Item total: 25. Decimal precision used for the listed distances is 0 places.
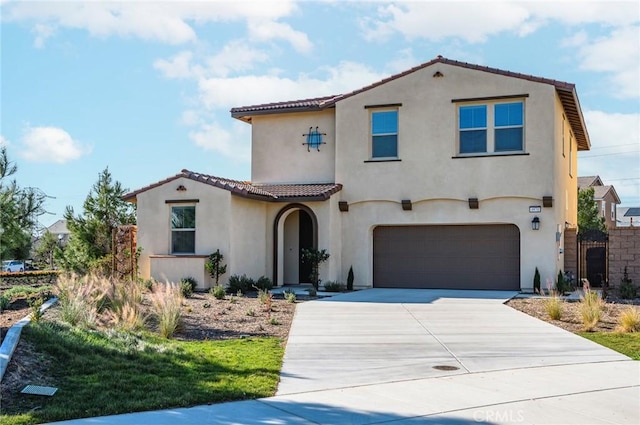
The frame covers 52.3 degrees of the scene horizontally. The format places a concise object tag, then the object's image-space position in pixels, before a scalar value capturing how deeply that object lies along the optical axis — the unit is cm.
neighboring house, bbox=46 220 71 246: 8731
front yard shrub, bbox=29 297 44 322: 1009
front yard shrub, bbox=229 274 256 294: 2066
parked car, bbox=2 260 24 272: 5351
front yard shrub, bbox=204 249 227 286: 2084
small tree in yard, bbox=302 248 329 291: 2214
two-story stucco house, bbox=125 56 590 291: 2119
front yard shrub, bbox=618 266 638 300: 1922
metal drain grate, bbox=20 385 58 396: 715
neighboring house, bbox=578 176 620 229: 4962
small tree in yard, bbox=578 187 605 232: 3672
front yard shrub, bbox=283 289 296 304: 1778
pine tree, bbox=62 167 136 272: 2545
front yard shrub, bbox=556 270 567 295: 2050
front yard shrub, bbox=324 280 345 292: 2147
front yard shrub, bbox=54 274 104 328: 1112
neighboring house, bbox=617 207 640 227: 6876
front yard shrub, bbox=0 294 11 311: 1306
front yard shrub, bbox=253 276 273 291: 2145
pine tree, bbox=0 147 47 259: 1667
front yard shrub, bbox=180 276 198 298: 1889
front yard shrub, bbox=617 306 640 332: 1251
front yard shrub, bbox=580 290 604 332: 1299
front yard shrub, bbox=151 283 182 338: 1142
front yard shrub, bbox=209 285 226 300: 1845
